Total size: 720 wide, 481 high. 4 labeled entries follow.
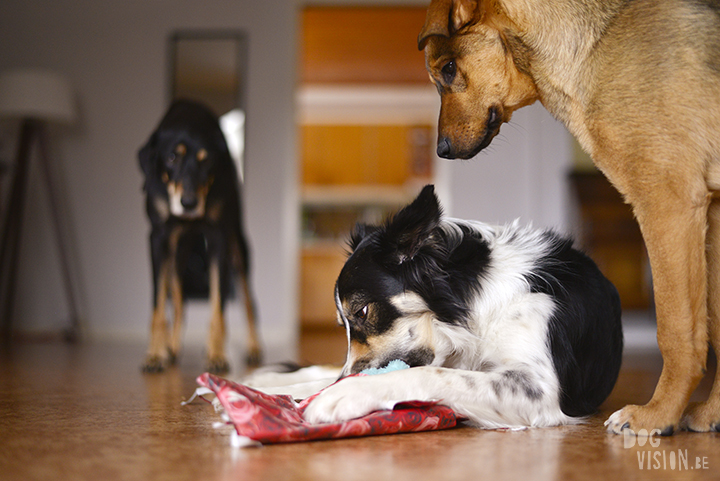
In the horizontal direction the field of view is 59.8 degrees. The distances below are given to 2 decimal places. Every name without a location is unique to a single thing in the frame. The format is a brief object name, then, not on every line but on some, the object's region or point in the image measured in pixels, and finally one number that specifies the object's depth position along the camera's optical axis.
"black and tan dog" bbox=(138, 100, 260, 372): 3.13
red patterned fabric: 1.41
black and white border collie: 1.70
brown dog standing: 1.51
